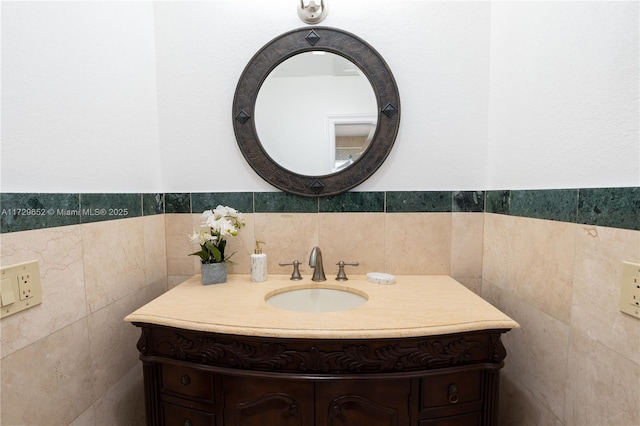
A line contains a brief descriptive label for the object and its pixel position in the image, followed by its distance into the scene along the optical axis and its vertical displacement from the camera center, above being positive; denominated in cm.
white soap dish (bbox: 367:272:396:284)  120 -34
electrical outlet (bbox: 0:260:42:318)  69 -23
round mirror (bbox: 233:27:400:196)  124 +36
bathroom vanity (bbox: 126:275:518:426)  83 -50
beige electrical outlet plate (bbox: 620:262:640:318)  65 -22
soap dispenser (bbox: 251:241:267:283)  122 -29
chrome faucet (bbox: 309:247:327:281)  124 -29
